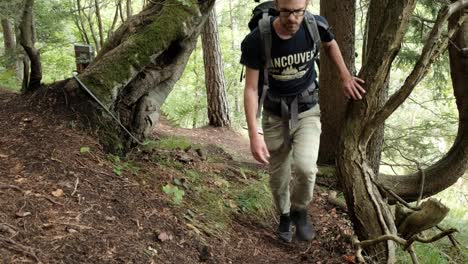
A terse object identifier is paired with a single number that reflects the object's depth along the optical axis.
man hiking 3.67
